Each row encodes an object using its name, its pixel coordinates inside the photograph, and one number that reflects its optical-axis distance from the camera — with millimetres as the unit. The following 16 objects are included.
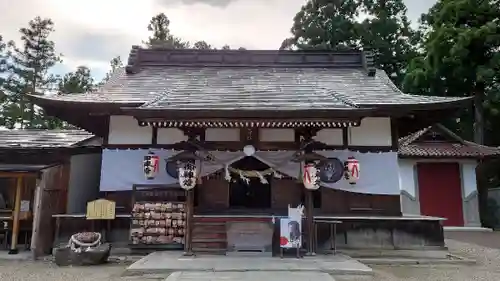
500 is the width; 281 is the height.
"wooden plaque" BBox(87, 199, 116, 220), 8445
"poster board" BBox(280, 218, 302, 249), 7691
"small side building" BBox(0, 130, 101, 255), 8602
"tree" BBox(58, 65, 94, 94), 27016
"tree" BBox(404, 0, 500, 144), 17172
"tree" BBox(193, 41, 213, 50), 30359
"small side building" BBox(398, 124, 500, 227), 15383
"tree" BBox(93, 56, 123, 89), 29656
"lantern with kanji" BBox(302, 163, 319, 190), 7793
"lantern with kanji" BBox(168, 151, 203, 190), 7840
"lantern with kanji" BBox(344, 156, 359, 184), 8500
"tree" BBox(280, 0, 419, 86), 25672
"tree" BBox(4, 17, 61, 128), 25953
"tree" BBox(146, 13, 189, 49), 28766
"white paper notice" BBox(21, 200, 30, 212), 9123
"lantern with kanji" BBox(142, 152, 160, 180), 8594
